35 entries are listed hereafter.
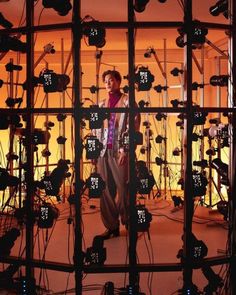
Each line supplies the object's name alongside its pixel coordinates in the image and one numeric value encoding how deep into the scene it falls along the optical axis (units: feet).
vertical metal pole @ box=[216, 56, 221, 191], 20.45
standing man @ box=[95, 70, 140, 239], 14.96
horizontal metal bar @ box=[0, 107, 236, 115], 9.88
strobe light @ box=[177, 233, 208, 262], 10.36
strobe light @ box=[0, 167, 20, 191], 10.94
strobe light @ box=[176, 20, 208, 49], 10.07
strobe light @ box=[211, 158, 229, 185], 13.77
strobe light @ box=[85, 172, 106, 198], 10.39
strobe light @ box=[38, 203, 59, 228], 10.41
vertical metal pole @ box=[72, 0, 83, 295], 9.95
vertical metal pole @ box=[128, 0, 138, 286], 9.91
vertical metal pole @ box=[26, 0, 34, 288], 10.32
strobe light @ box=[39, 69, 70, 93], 10.33
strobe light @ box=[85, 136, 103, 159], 10.32
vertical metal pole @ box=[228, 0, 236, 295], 10.68
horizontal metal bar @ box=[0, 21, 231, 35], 9.79
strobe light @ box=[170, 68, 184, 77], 12.54
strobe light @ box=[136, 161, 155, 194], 10.25
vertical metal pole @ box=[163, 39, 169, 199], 24.85
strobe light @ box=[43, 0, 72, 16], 10.09
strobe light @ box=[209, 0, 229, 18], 11.16
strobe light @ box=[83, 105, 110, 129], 10.04
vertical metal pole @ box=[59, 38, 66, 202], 23.64
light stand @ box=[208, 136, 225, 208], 20.45
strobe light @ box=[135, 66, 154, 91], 10.11
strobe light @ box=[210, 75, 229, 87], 11.14
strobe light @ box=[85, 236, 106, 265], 10.19
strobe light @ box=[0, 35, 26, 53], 10.54
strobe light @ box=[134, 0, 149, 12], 10.03
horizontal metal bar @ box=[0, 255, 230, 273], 10.02
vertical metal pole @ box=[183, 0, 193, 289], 10.08
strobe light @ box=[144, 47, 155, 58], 21.66
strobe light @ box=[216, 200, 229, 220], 11.45
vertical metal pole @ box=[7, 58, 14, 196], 15.60
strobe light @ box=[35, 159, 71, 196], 10.43
